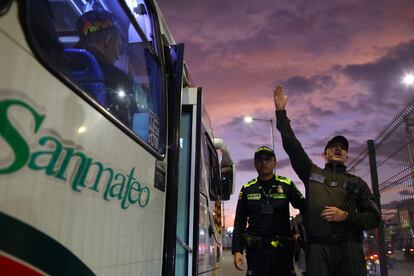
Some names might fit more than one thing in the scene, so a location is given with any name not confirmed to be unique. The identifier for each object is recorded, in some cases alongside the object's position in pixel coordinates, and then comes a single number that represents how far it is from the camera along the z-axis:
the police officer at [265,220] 4.52
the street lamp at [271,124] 20.93
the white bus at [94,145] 1.49
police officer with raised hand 3.68
